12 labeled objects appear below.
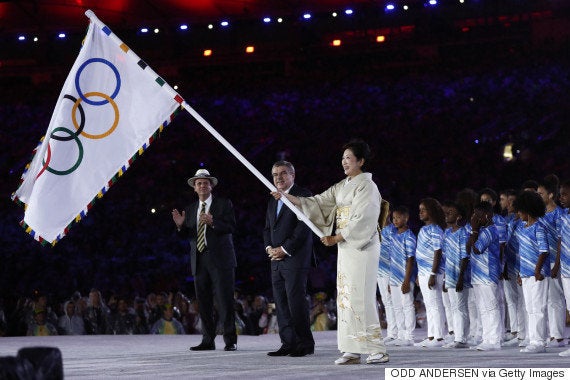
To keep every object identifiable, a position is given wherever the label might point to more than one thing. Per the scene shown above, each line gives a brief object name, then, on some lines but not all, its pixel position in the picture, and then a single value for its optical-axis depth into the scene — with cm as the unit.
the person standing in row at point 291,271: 1417
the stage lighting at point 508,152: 3544
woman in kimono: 1224
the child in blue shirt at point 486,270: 1518
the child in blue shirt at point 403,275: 1745
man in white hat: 1590
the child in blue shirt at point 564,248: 1397
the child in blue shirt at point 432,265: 1698
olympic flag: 1329
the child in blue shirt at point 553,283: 1499
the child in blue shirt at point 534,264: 1416
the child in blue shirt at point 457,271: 1627
